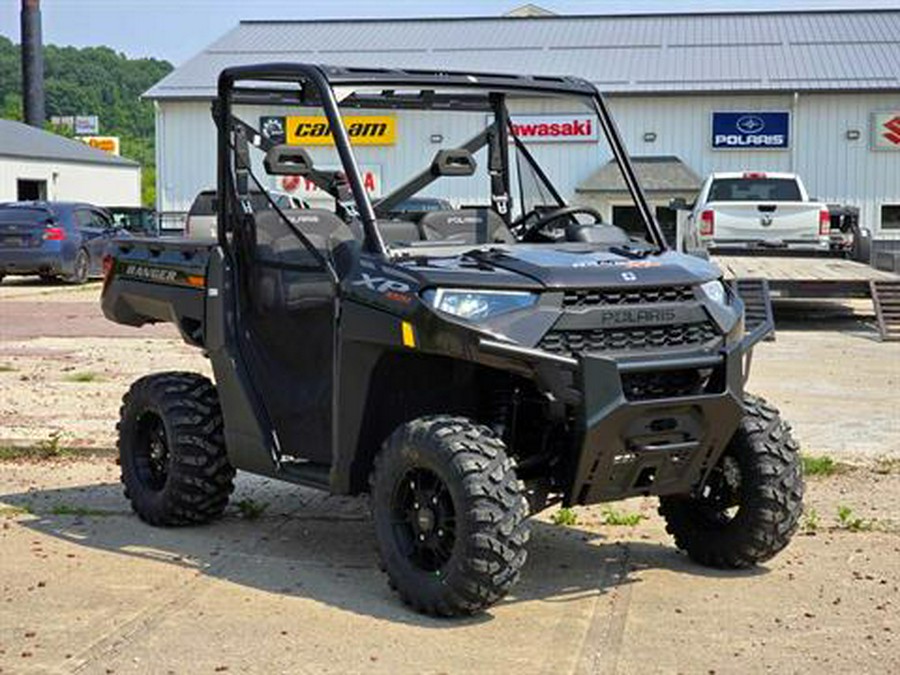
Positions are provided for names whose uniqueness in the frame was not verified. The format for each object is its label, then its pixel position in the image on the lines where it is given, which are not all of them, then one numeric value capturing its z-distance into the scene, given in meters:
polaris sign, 37.38
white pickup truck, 20.67
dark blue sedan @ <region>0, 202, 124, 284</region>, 25.84
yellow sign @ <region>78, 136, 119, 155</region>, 84.94
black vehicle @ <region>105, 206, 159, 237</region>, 35.22
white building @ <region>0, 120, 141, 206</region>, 51.72
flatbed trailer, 17.30
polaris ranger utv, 5.45
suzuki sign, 37.06
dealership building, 37.28
